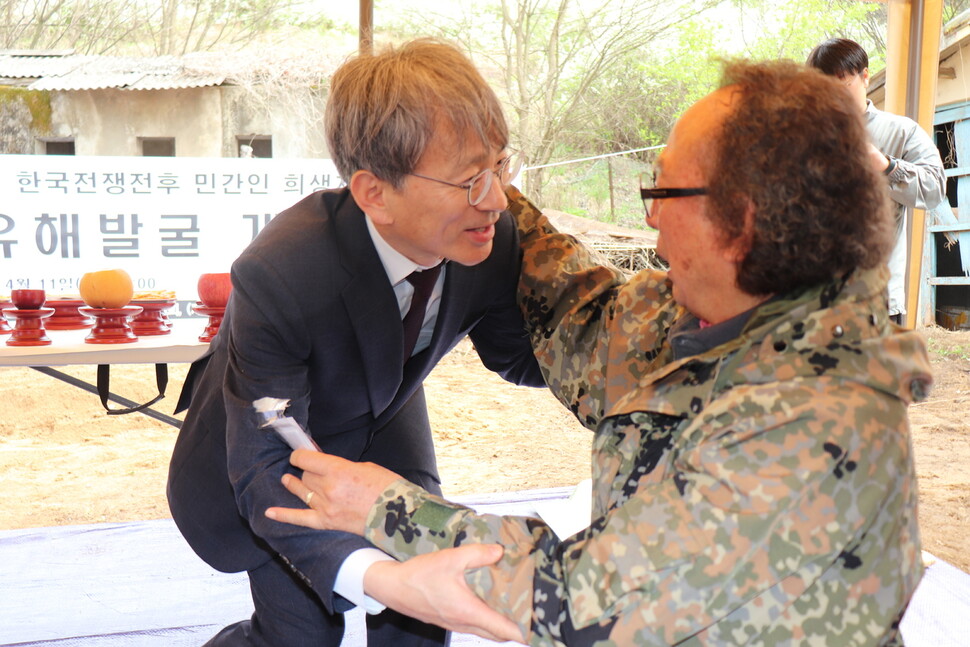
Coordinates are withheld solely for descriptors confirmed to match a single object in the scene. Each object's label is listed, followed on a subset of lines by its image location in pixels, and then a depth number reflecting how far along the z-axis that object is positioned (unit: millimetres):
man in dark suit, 1328
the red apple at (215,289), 2877
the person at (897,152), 2629
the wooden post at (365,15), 4223
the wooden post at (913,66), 4465
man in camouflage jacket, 973
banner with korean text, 4355
